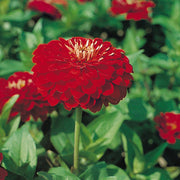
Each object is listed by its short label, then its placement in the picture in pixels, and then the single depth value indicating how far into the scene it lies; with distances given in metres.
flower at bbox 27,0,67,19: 0.86
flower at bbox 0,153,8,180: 0.47
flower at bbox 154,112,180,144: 0.60
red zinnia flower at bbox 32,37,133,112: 0.46
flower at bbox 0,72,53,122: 0.55
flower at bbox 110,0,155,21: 0.70
